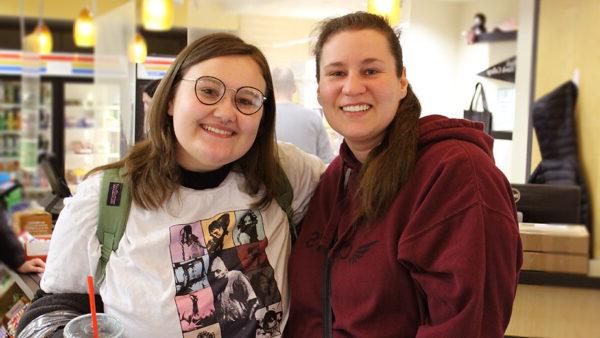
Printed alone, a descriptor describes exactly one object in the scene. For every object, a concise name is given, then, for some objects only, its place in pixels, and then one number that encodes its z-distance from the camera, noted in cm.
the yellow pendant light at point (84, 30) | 430
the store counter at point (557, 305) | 215
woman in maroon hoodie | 107
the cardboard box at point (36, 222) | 209
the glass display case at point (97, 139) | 320
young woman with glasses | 125
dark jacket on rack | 280
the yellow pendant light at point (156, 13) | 346
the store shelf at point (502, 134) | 319
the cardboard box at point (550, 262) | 209
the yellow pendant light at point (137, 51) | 270
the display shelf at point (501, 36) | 332
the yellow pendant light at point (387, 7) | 295
